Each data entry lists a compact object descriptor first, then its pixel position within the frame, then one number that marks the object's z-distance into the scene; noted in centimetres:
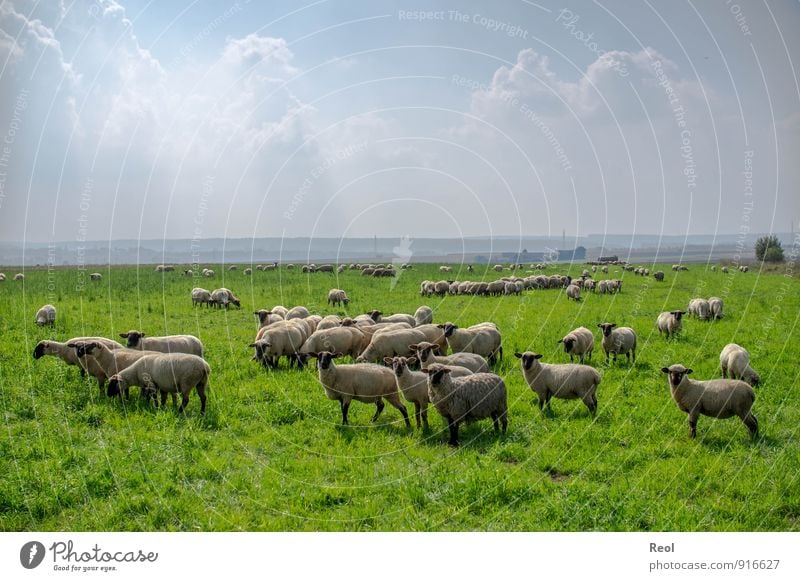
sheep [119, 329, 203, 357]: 1433
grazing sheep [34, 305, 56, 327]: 2153
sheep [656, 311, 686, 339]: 2094
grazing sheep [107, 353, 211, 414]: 1146
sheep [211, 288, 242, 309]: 3002
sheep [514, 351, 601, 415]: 1169
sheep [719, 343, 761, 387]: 1382
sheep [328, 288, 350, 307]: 3123
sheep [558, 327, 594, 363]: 1638
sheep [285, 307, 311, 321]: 2198
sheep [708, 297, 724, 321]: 2561
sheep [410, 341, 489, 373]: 1245
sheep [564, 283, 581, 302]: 3500
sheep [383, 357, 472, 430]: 1081
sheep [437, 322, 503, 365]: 1620
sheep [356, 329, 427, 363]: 1538
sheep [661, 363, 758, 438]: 1003
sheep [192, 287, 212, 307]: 3066
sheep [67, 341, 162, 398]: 1264
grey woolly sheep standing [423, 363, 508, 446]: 1008
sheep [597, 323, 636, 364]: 1666
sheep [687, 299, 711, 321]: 2580
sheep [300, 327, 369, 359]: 1614
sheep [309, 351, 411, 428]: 1130
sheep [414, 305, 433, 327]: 2239
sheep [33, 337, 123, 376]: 1368
